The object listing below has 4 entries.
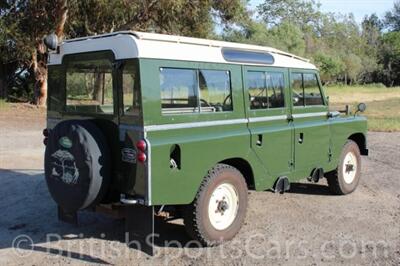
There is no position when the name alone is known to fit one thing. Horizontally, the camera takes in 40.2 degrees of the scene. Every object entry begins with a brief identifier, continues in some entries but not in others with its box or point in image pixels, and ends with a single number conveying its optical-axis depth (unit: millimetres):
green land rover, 5488
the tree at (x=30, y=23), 24078
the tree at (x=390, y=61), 85938
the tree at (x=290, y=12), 85000
